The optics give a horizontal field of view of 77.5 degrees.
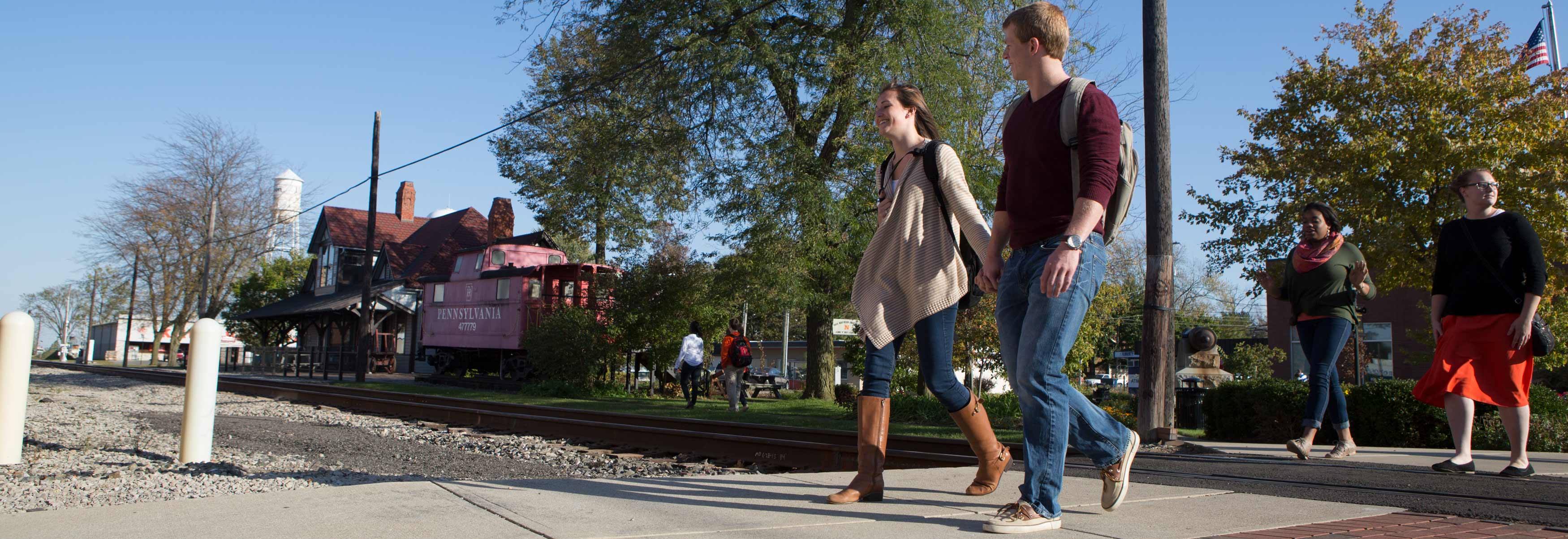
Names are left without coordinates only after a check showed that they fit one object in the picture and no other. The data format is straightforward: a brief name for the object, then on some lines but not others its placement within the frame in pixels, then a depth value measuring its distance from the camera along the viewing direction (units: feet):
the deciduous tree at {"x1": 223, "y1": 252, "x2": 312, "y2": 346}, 177.47
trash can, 42.55
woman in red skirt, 16.35
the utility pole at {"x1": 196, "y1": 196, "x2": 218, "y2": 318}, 134.82
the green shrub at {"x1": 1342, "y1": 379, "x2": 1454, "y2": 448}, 26.50
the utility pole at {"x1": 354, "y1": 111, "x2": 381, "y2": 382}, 87.92
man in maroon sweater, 10.42
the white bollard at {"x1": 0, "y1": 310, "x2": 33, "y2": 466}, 22.75
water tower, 154.10
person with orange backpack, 50.39
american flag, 55.82
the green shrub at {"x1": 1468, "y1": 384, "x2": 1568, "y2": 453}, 25.00
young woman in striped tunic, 12.48
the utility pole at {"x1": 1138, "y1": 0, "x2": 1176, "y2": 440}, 26.58
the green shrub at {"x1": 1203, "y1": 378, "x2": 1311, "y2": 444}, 29.53
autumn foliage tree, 47.78
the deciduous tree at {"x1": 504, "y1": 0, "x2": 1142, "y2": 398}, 55.77
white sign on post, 66.54
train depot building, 126.21
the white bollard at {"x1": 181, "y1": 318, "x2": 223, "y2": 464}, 22.89
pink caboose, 83.66
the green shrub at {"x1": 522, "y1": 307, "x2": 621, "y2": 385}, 73.41
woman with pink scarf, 20.10
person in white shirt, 55.72
